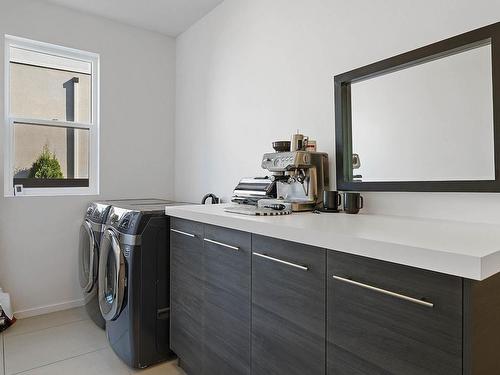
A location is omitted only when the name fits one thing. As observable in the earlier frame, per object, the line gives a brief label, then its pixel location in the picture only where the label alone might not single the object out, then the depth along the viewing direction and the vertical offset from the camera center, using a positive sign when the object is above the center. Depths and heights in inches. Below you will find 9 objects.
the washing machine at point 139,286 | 77.8 -22.1
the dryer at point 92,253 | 97.8 -18.2
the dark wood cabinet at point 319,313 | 30.9 -14.9
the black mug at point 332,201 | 67.3 -1.7
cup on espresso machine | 71.1 +11.0
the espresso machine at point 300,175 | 67.2 +3.9
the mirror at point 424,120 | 49.4 +12.6
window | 109.1 +26.8
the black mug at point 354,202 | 64.3 -1.9
